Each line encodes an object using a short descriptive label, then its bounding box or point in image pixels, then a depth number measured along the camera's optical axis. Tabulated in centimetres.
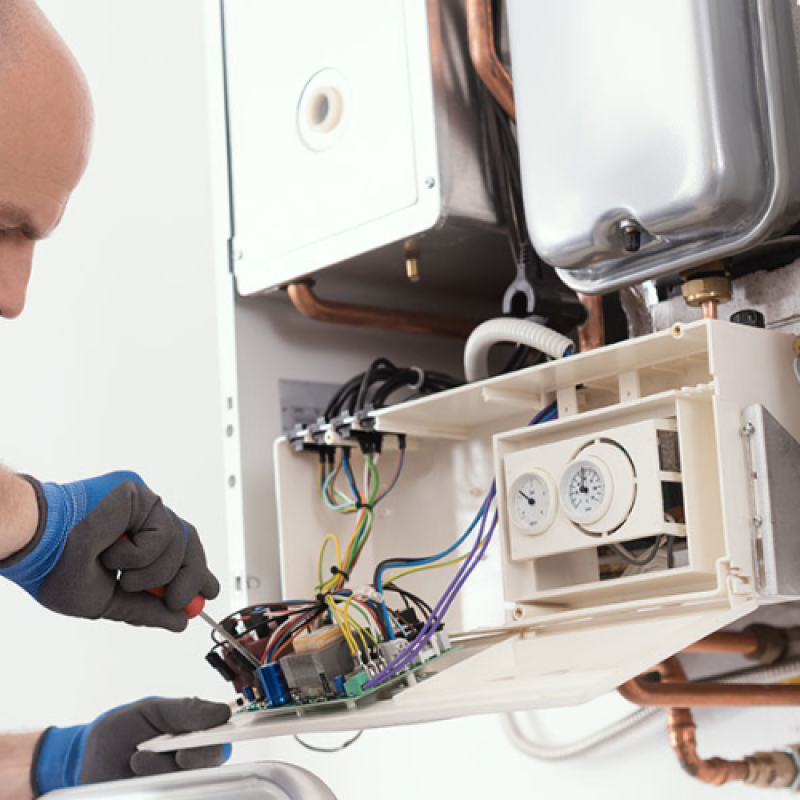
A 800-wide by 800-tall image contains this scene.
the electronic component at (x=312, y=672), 156
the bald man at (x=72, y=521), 161
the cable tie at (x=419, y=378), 181
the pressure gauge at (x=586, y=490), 159
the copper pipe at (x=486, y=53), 171
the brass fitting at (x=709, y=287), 161
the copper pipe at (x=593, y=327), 174
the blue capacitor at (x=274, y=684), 158
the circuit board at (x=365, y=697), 155
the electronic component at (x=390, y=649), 158
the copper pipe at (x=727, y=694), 176
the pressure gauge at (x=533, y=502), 163
